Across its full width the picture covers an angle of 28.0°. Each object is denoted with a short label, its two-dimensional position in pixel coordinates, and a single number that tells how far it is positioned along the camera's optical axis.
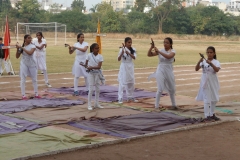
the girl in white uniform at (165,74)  10.55
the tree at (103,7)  94.75
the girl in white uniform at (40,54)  14.44
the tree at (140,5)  86.03
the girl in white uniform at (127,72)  11.52
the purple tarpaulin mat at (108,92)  12.37
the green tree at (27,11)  71.62
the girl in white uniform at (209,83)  9.43
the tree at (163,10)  72.31
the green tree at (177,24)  71.88
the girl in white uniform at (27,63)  11.89
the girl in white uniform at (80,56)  12.94
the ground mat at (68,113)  9.23
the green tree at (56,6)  121.44
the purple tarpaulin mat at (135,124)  8.27
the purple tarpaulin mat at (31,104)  10.26
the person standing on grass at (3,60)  17.84
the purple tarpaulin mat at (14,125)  8.15
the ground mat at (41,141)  6.76
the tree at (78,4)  128.62
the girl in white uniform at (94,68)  10.55
